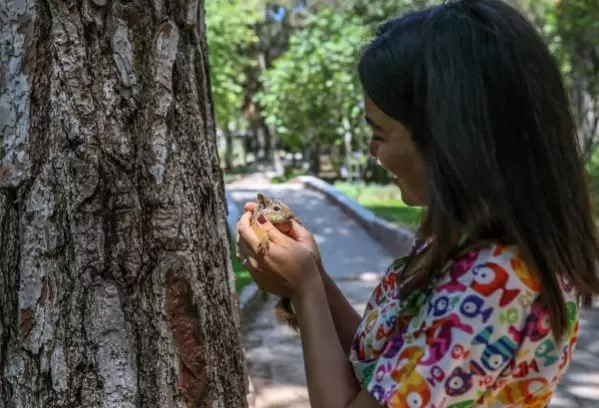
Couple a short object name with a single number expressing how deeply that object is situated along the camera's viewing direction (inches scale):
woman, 53.1
